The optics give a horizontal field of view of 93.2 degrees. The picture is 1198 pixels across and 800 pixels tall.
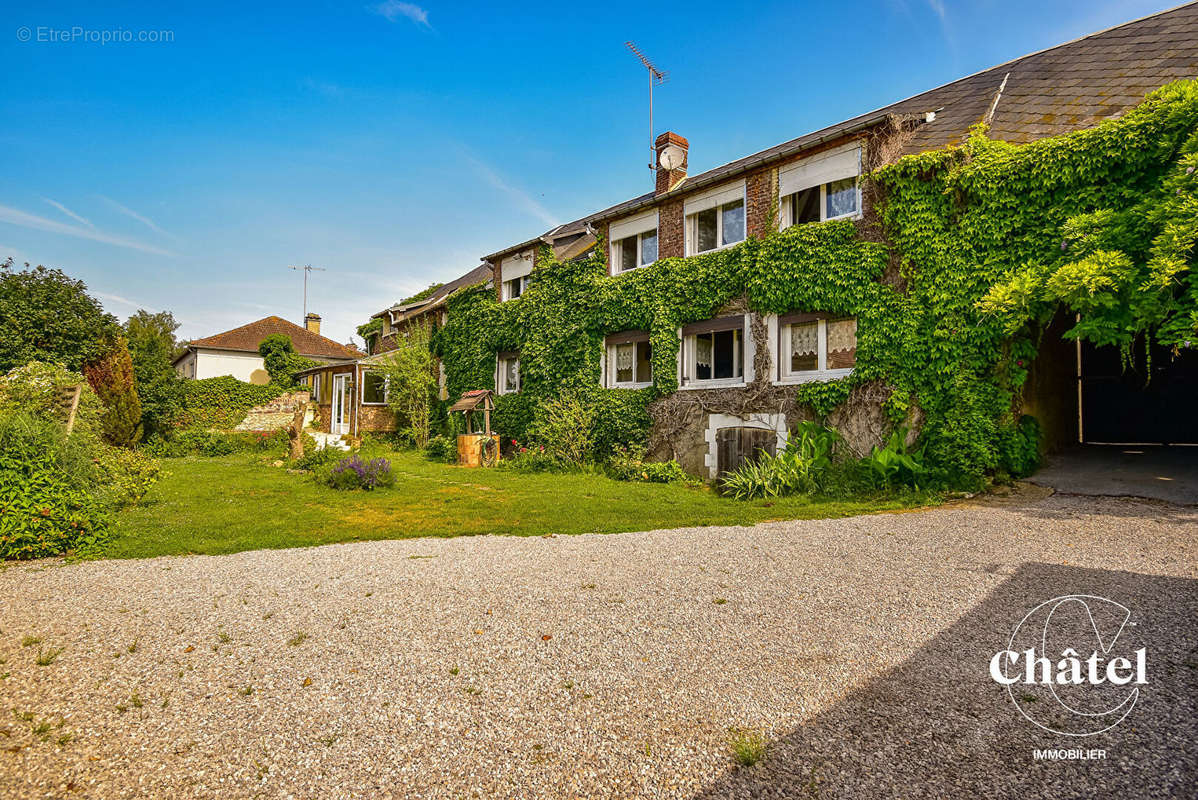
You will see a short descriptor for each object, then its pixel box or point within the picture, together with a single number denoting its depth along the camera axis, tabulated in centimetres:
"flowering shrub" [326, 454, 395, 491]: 1195
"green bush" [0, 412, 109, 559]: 630
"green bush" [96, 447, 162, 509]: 870
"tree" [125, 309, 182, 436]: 2033
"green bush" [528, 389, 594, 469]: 1581
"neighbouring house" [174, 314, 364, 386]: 3256
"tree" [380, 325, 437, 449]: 2256
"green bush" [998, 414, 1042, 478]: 1023
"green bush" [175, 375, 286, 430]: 2327
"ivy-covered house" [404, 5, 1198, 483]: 892
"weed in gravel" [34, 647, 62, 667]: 377
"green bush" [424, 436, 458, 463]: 1888
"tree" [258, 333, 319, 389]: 3030
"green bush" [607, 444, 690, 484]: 1392
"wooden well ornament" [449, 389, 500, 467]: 1769
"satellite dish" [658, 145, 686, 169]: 1730
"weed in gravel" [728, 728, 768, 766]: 279
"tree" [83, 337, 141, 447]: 1725
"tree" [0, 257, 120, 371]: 1733
